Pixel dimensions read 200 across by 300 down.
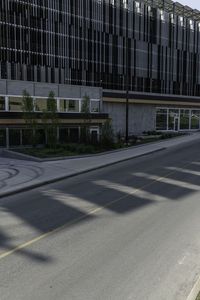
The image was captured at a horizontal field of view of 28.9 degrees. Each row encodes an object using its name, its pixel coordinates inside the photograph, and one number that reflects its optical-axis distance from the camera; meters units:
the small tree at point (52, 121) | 29.62
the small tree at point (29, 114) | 29.22
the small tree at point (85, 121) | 33.59
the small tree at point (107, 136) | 32.03
